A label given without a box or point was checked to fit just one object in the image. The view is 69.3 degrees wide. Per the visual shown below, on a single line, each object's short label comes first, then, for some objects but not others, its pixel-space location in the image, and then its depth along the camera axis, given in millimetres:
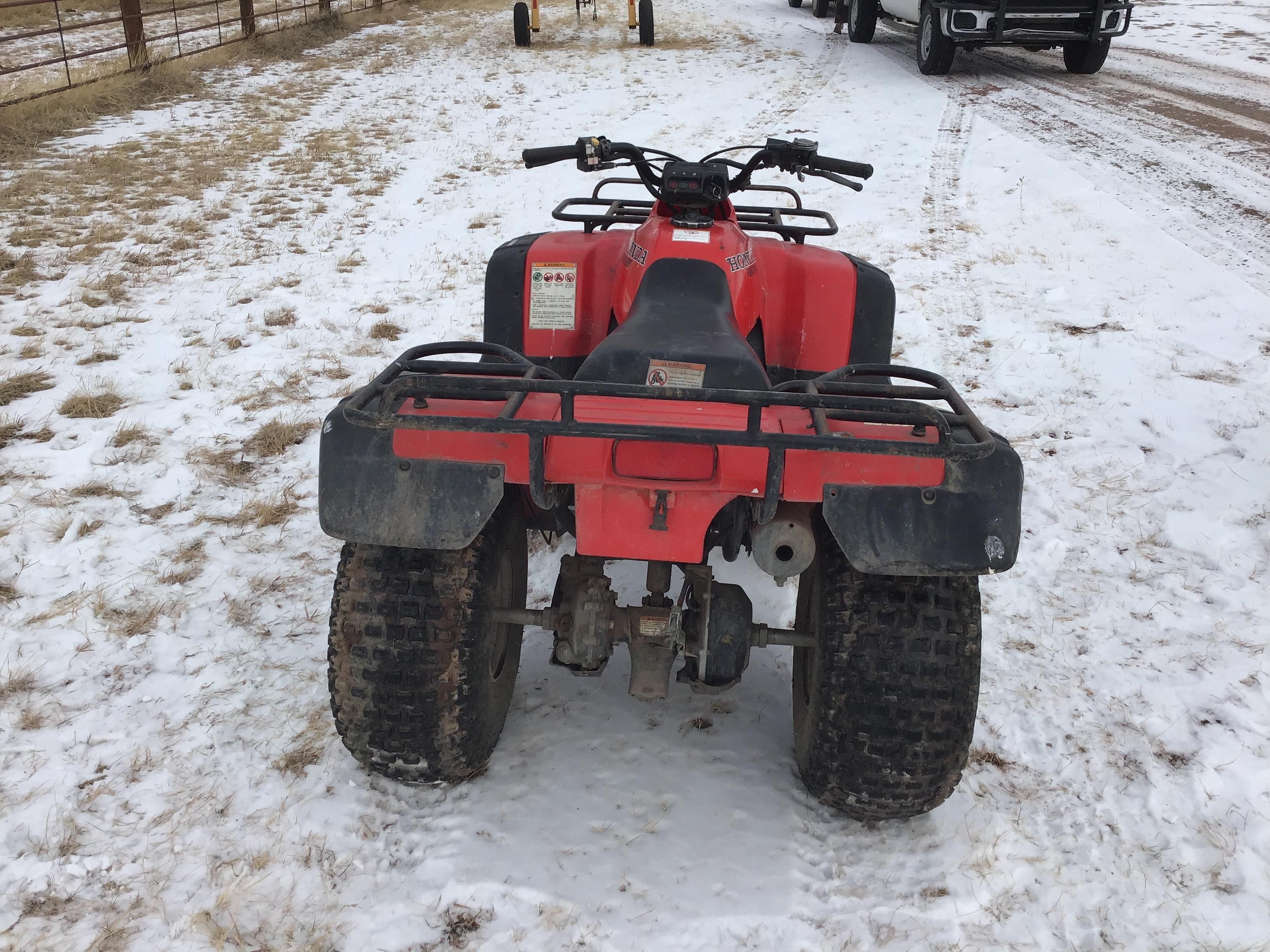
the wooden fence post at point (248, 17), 14984
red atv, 1986
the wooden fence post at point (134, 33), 11883
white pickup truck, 11047
